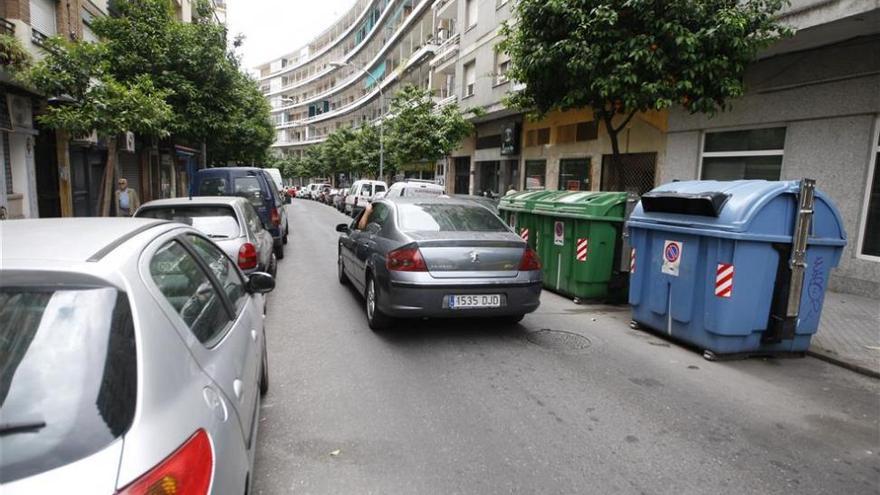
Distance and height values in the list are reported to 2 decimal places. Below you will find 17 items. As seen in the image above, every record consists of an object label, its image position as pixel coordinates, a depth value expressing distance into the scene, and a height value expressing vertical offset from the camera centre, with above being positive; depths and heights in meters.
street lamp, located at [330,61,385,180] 32.56 +2.33
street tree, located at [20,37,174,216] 8.91 +1.30
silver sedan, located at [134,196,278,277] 6.43 -0.57
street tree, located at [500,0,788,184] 8.65 +2.39
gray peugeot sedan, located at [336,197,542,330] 5.42 -0.89
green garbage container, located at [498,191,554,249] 9.30 -0.50
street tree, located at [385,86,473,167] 22.52 +2.28
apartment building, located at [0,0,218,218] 11.20 +0.50
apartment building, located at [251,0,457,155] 35.94 +11.22
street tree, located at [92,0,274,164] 13.14 +2.84
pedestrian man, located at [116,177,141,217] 11.56 -0.65
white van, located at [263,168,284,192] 31.59 -0.02
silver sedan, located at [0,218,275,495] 1.36 -0.61
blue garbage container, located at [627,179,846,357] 5.20 -0.68
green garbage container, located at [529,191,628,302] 7.68 -0.83
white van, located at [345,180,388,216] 24.20 -0.60
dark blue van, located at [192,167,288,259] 11.97 -0.31
